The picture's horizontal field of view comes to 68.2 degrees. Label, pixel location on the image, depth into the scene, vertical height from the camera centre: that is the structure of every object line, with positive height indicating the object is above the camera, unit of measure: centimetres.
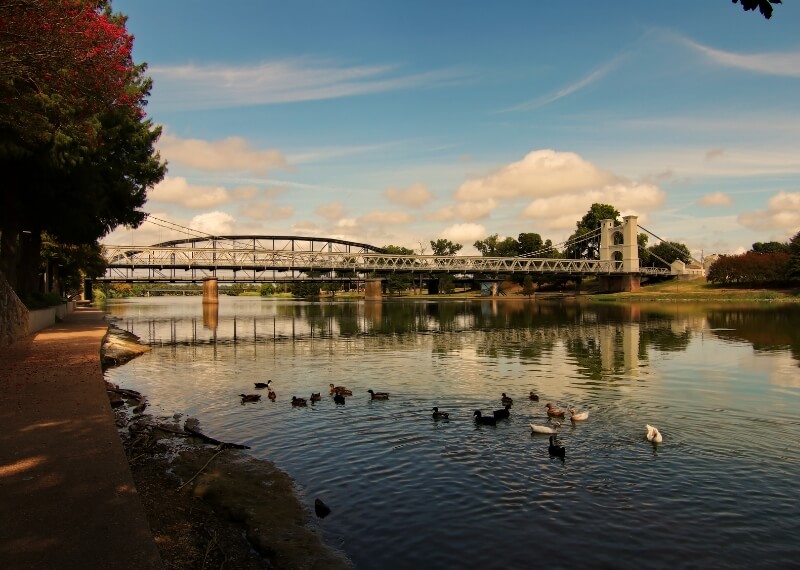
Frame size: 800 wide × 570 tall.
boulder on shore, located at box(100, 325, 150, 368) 3475 -299
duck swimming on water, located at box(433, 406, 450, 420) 1938 -394
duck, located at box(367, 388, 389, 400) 2274 -380
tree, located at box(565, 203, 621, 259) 17710 +1818
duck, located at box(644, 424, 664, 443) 1616 -396
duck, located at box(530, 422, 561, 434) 1691 -390
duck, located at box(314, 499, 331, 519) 1141 -410
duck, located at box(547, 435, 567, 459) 1493 -399
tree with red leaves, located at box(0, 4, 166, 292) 1641 +754
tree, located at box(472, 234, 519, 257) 19746 +1502
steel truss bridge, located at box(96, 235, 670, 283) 13962 +839
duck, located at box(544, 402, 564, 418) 1905 -383
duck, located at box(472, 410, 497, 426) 1838 -391
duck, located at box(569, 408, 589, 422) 1847 -387
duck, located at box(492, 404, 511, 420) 1882 -382
